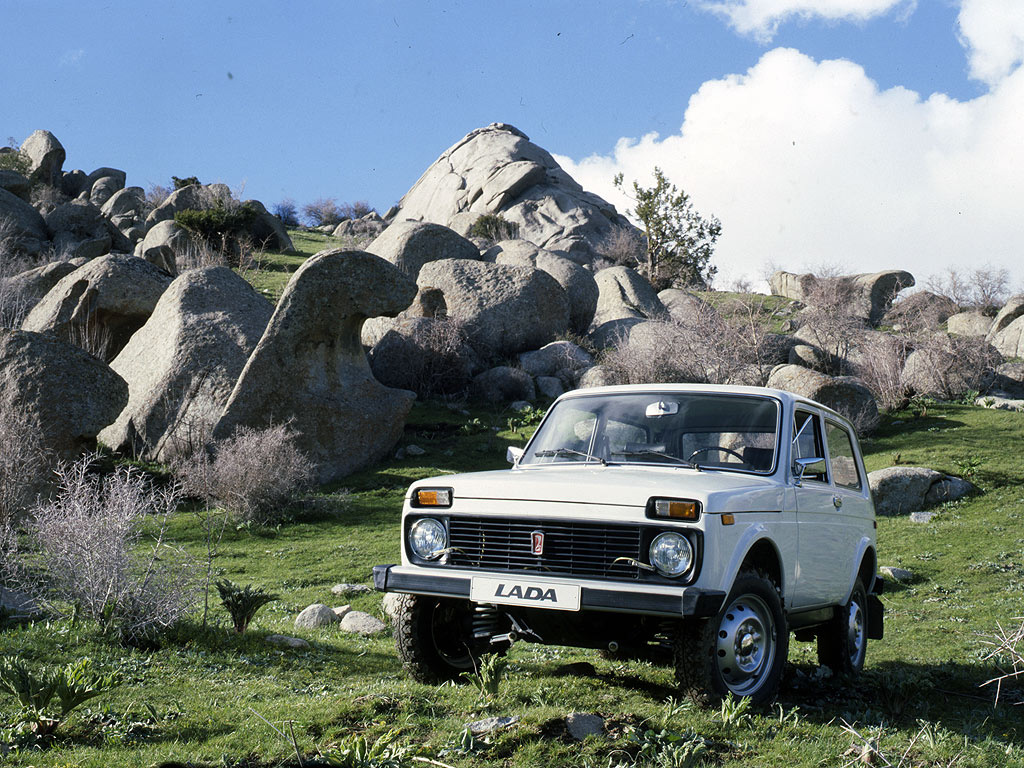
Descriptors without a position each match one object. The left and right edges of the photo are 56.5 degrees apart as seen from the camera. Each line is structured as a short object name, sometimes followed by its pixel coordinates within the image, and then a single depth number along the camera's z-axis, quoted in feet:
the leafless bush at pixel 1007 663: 23.33
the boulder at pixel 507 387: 85.10
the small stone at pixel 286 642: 26.91
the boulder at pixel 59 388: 55.93
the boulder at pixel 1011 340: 119.24
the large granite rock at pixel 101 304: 78.79
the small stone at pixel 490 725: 16.12
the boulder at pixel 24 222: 133.28
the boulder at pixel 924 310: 123.00
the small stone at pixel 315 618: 32.89
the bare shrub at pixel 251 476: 56.18
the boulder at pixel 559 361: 88.38
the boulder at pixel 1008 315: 128.36
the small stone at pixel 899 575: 42.42
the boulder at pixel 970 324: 130.75
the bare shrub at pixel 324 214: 270.46
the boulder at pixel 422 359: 86.12
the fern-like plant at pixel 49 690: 16.55
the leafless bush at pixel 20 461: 45.04
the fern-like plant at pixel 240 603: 27.17
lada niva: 16.71
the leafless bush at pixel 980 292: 146.72
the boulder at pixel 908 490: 56.54
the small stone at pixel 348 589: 39.75
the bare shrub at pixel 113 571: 24.89
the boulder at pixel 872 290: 143.54
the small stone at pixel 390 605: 33.19
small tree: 178.09
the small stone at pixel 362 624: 31.89
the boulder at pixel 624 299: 112.78
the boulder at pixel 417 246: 110.42
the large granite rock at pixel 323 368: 65.51
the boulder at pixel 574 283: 109.50
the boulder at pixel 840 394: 70.69
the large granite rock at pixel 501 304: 95.30
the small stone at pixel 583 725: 16.17
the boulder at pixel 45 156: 194.80
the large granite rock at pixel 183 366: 66.18
